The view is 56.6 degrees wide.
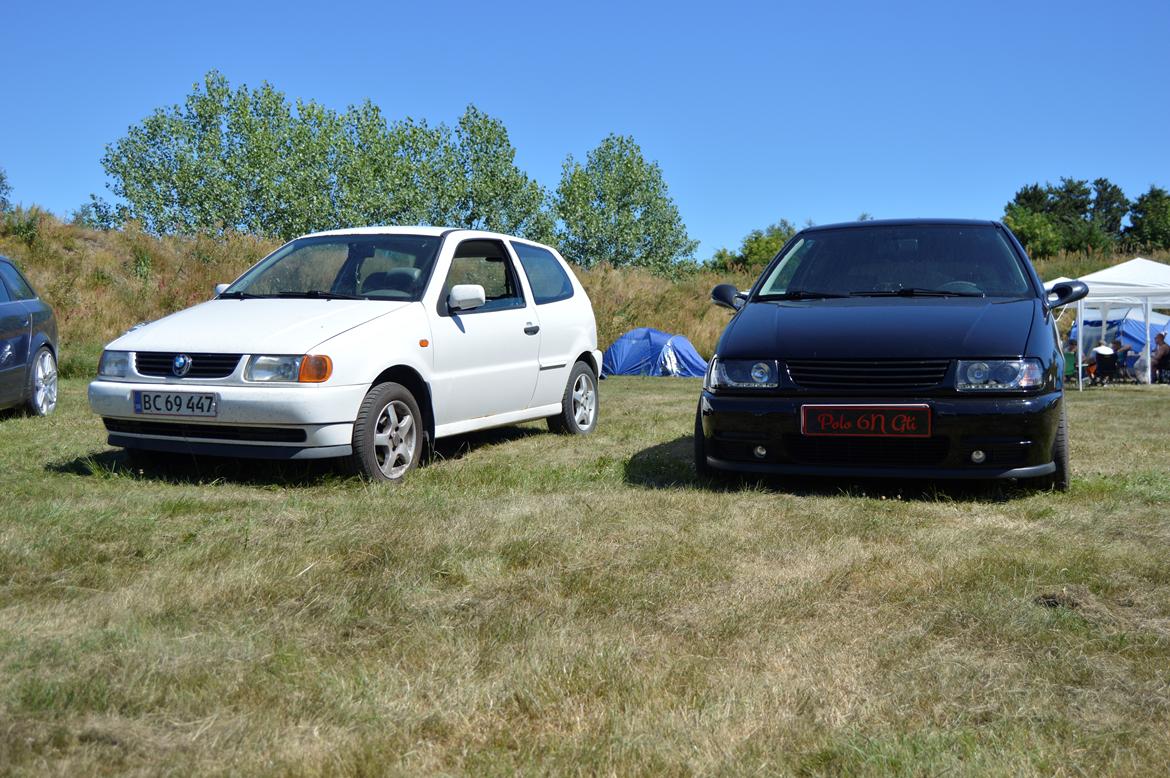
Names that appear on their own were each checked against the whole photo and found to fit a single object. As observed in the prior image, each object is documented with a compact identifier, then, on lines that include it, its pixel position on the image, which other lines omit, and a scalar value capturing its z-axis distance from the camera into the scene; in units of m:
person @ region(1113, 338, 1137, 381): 21.27
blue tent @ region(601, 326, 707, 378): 20.12
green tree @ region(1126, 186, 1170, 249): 65.88
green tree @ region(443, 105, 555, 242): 58.59
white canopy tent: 18.38
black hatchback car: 5.38
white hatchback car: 5.93
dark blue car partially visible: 9.08
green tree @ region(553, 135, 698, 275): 62.38
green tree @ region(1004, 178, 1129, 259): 64.12
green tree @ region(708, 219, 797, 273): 80.19
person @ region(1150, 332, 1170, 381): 20.36
